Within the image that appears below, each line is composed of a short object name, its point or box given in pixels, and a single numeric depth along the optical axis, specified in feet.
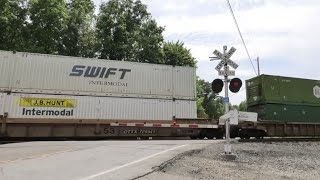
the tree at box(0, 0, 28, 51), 129.59
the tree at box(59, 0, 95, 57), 144.87
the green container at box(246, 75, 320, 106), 89.51
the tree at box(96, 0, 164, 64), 151.33
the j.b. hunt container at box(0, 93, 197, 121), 77.36
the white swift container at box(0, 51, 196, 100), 78.59
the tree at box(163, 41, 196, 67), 169.68
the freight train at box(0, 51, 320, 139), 77.92
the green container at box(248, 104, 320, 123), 89.10
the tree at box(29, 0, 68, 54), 135.64
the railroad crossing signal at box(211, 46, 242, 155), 46.57
